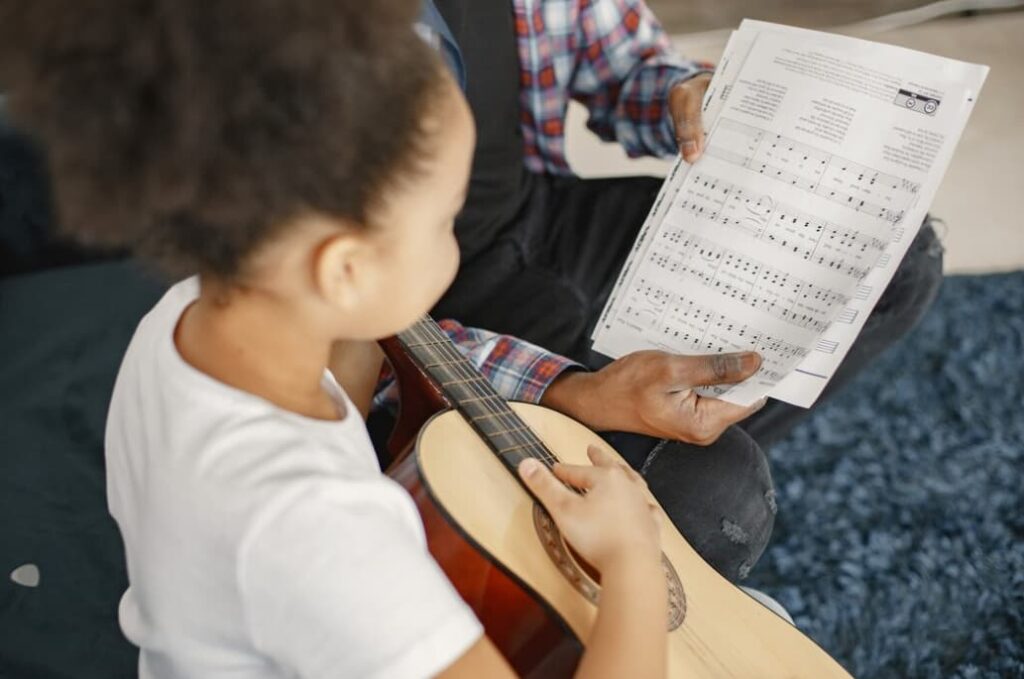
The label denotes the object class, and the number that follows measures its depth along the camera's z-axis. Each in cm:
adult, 106
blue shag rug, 115
